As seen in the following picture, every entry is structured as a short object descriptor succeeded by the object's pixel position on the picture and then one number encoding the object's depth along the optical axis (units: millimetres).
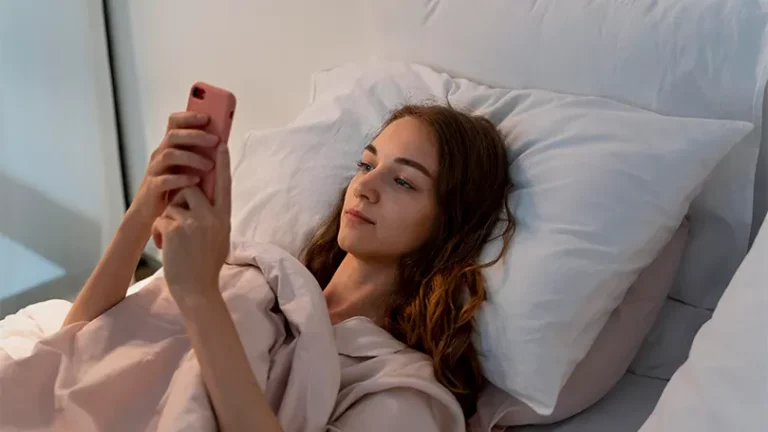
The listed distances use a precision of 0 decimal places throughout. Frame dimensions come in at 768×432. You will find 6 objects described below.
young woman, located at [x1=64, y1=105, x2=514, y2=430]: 993
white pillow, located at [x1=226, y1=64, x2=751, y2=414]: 941
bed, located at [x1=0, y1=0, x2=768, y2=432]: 981
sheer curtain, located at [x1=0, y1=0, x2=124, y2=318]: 1809
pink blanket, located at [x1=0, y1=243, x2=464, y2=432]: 884
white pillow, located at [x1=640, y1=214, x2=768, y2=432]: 611
